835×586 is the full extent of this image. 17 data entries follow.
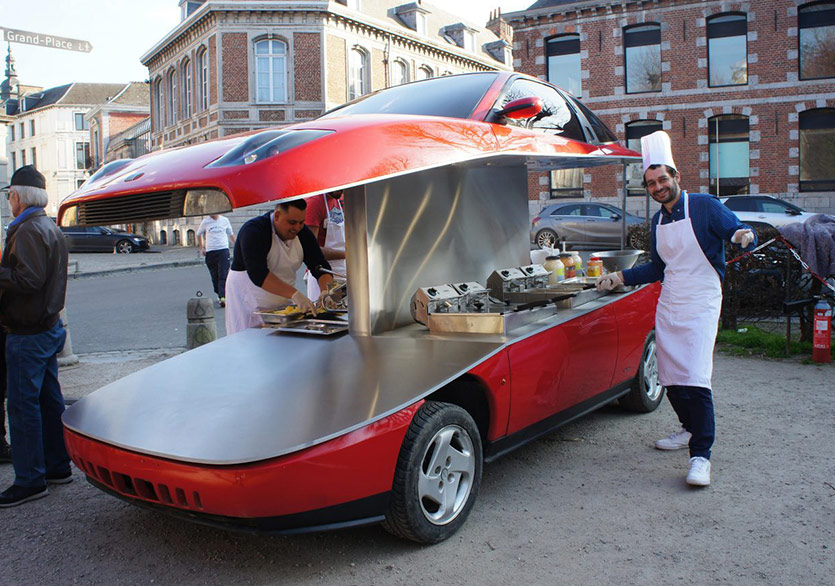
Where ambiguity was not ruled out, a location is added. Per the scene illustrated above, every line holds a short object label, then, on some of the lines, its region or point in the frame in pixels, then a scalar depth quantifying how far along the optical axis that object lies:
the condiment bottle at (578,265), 6.25
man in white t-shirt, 12.16
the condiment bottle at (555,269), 5.81
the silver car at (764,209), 20.12
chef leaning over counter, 4.97
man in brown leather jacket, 4.16
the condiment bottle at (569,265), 6.18
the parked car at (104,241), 31.56
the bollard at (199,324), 8.06
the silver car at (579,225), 21.58
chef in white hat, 4.34
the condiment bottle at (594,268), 5.93
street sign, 7.20
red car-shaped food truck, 3.09
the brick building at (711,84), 26.84
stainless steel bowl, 6.54
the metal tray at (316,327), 4.33
